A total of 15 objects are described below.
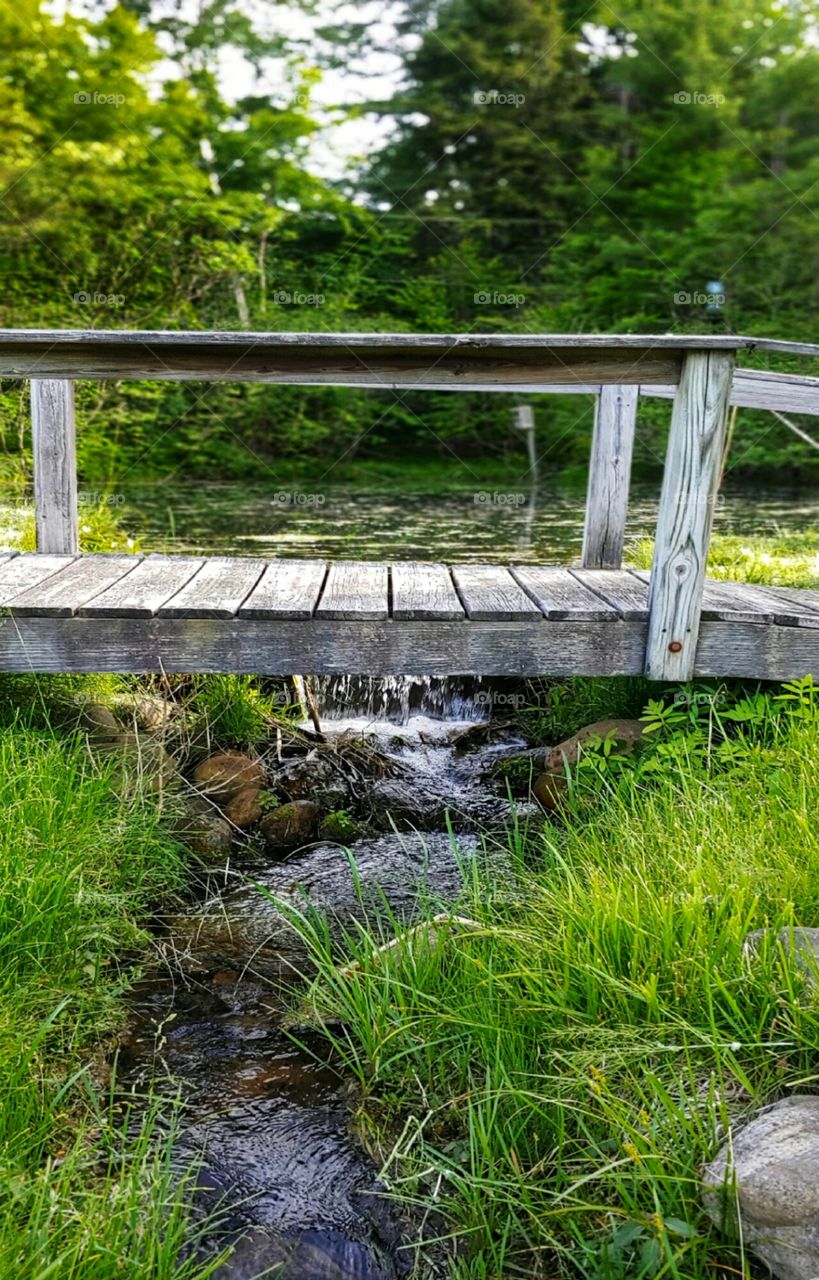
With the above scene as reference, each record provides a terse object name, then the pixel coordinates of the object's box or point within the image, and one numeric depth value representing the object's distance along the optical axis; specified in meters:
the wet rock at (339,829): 3.67
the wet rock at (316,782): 3.88
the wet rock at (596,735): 3.50
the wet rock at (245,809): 3.63
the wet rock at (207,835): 3.42
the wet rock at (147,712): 3.79
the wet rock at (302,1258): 1.86
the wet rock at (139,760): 3.31
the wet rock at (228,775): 3.66
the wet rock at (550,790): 3.64
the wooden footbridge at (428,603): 3.03
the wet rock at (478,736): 4.62
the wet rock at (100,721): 3.58
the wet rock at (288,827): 3.61
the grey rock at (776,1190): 1.52
